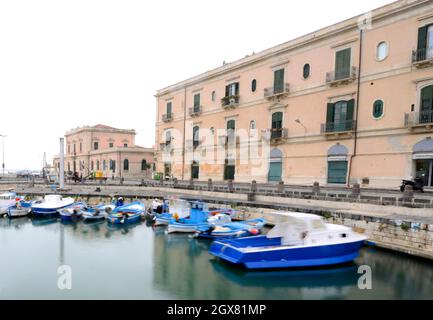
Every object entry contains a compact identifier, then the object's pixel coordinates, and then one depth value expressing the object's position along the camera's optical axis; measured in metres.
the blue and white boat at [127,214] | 17.92
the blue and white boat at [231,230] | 13.59
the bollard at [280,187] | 17.89
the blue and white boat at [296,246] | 9.91
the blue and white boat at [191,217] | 15.03
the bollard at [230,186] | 20.39
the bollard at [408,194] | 12.27
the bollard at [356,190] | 14.23
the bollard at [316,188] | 15.91
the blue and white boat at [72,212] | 18.98
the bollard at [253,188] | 18.53
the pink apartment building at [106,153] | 45.47
